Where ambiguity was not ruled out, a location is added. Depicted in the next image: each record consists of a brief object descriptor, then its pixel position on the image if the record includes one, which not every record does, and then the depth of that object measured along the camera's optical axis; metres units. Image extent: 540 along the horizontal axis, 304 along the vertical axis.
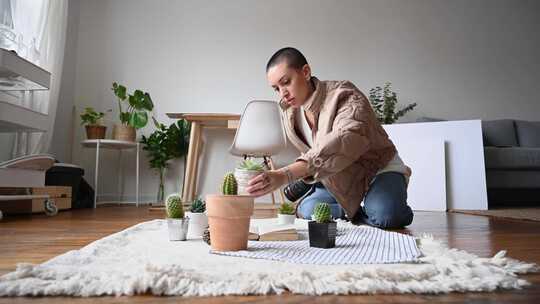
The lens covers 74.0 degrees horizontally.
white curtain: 2.36
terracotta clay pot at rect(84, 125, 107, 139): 2.90
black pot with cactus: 0.86
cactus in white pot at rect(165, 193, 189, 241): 0.98
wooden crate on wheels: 1.92
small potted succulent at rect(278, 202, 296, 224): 1.43
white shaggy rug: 0.51
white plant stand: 2.81
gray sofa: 3.03
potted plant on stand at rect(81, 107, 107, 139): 2.90
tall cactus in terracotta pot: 0.75
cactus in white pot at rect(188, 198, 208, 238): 1.07
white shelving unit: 1.60
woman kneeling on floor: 0.93
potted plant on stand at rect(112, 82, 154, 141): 2.93
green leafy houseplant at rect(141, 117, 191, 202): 3.17
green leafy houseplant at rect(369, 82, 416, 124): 3.41
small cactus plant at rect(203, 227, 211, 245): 0.92
